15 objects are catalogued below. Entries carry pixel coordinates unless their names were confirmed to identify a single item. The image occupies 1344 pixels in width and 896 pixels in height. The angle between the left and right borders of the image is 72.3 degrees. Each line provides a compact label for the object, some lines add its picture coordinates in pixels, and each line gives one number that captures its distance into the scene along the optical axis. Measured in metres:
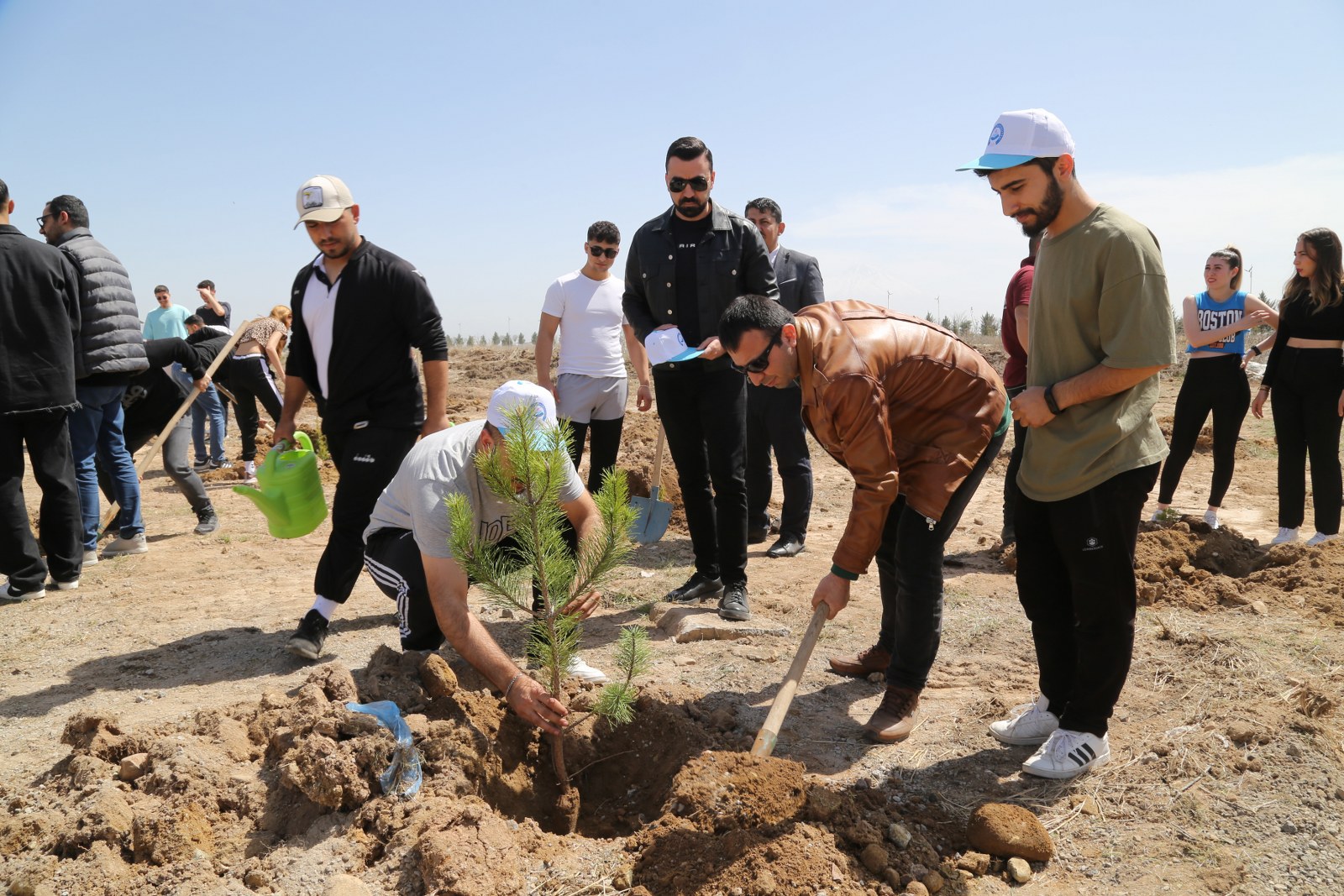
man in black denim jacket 4.50
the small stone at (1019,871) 2.59
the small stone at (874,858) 2.57
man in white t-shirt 5.94
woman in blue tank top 6.17
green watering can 4.48
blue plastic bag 2.80
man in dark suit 6.14
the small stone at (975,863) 2.61
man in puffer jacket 5.69
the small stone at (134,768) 2.92
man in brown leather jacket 2.92
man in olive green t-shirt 2.69
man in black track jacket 4.24
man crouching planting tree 2.82
